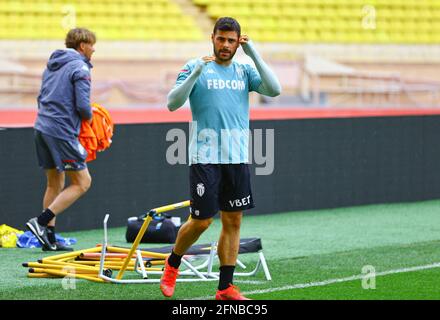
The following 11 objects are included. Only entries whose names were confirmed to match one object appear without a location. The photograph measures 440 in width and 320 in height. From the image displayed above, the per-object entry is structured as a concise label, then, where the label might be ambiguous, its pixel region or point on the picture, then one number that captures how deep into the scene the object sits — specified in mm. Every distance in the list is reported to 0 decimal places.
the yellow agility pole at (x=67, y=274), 16391
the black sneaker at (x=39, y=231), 20062
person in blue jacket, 20172
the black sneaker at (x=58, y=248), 20187
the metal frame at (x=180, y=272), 15836
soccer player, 14430
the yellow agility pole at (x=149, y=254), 18031
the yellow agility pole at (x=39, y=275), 17016
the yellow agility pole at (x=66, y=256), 17734
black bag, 21250
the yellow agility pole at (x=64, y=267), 16836
